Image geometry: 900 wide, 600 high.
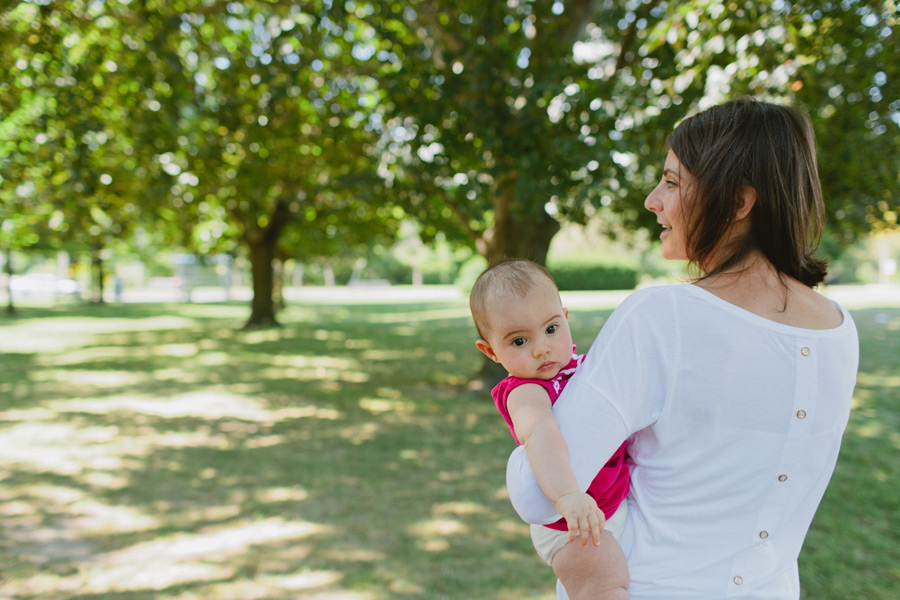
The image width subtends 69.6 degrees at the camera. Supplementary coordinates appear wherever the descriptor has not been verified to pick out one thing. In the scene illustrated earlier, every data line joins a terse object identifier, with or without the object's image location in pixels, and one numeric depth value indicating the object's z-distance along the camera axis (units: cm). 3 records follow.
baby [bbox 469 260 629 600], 128
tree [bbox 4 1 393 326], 738
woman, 121
